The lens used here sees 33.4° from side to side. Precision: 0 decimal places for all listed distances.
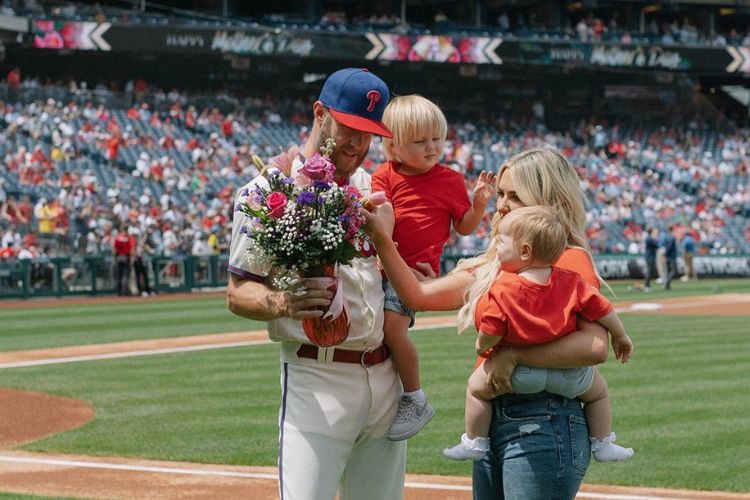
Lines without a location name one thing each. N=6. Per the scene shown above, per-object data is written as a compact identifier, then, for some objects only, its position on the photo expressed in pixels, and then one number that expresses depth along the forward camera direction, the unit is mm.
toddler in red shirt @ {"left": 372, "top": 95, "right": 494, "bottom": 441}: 4332
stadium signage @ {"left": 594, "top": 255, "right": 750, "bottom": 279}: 37469
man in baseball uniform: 4031
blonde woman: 3822
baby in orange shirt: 3805
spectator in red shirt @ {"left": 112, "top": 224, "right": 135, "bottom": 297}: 26875
